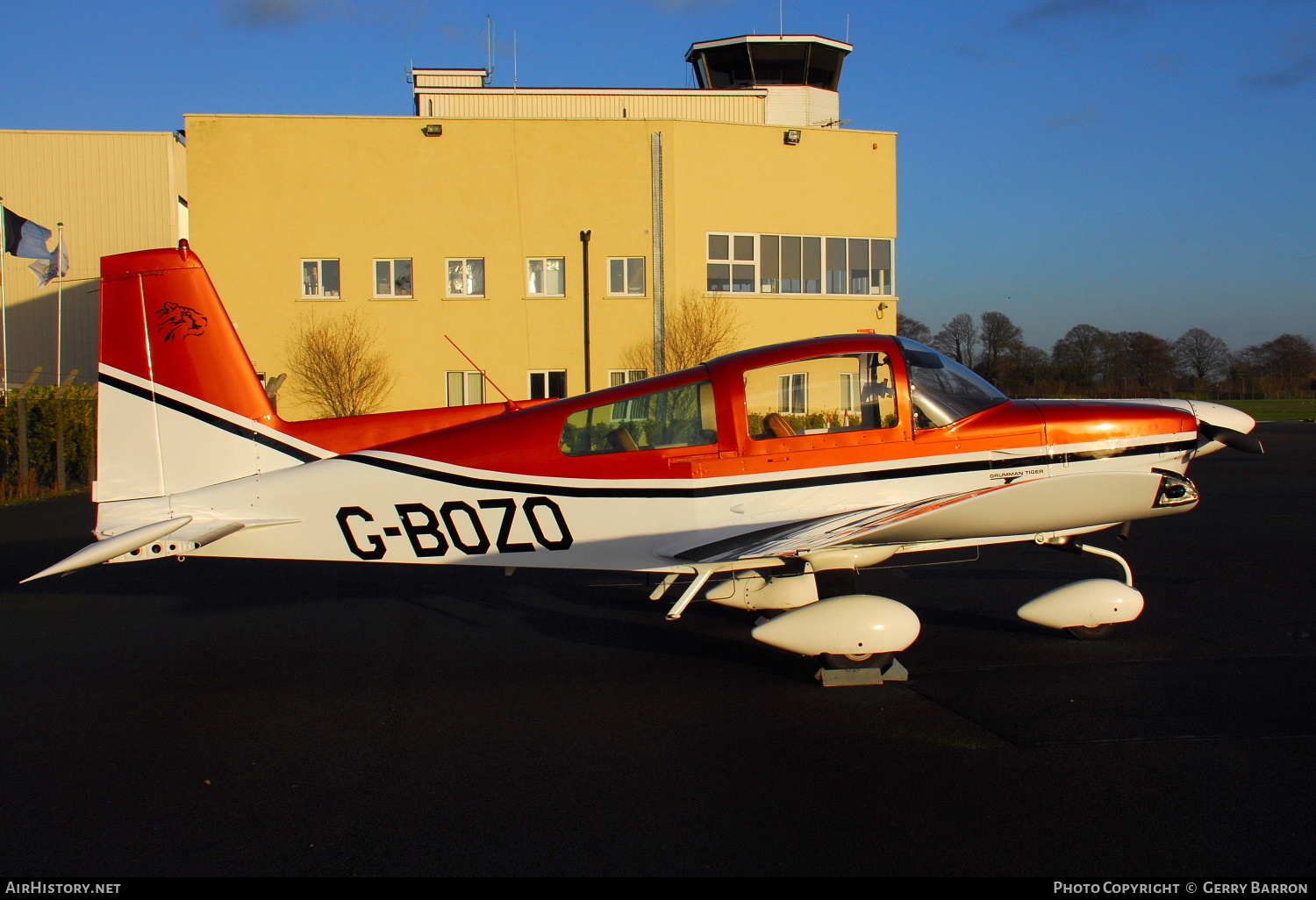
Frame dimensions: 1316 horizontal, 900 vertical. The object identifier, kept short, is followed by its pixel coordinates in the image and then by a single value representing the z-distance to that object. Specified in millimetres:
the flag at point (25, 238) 17755
